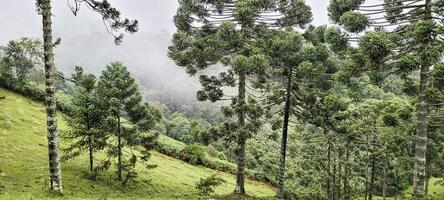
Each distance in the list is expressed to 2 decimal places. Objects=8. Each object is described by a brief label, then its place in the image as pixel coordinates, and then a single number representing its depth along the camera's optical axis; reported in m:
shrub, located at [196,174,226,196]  24.97
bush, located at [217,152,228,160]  71.29
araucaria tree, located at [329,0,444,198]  15.84
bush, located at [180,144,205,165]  54.88
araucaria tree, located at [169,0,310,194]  27.16
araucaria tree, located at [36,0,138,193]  15.73
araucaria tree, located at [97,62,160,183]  30.74
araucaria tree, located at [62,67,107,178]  30.66
